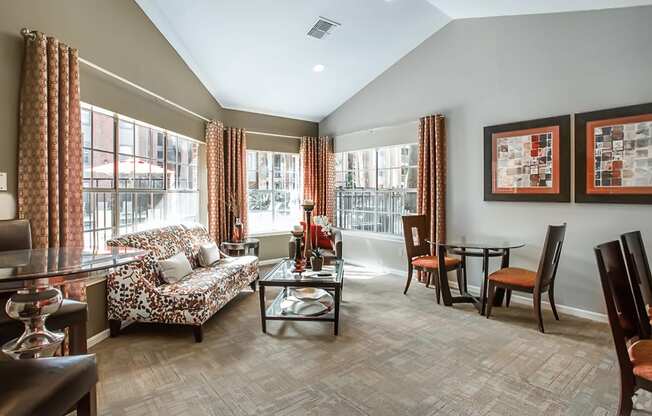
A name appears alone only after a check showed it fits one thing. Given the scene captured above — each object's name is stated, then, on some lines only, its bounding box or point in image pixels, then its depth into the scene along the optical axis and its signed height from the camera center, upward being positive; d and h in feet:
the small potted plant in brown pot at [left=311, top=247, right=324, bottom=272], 12.21 -1.98
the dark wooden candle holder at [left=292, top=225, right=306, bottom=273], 12.11 -1.72
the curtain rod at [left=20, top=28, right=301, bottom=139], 7.77 +3.82
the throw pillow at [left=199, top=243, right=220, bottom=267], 13.60 -1.89
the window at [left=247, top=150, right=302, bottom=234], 20.10 +0.80
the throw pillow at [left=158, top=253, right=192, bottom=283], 11.14 -1.96
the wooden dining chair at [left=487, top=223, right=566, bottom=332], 10.48 -2.36
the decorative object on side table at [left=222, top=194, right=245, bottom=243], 17.35 -0.39
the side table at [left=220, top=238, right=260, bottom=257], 16.42 -1.94
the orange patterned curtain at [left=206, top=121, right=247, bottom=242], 17.02 +1.52
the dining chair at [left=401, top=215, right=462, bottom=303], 13.44 -2.08
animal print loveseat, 9.99 -2.48
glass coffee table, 10.62 -3.13
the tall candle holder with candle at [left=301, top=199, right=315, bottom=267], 12.87 -1.08
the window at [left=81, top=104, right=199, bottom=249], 10.57 +1.08
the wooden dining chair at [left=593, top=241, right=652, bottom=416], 5.56 -2.06
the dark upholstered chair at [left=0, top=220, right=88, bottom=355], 5.84 -1.85
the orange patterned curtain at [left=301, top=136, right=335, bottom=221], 20.99 +1.87
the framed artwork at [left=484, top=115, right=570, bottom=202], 12.06 +1.47
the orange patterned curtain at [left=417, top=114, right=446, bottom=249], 15.25 +1.31
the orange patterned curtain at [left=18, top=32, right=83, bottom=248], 7.78 +1.49
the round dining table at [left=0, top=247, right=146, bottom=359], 4.24 -0.83
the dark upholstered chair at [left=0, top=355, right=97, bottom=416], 3.36 -1.78
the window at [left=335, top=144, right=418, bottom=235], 17.65 +0.85
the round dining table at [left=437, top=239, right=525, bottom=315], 12.17 -2.27
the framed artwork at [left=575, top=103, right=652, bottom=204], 10.48 +1.39
